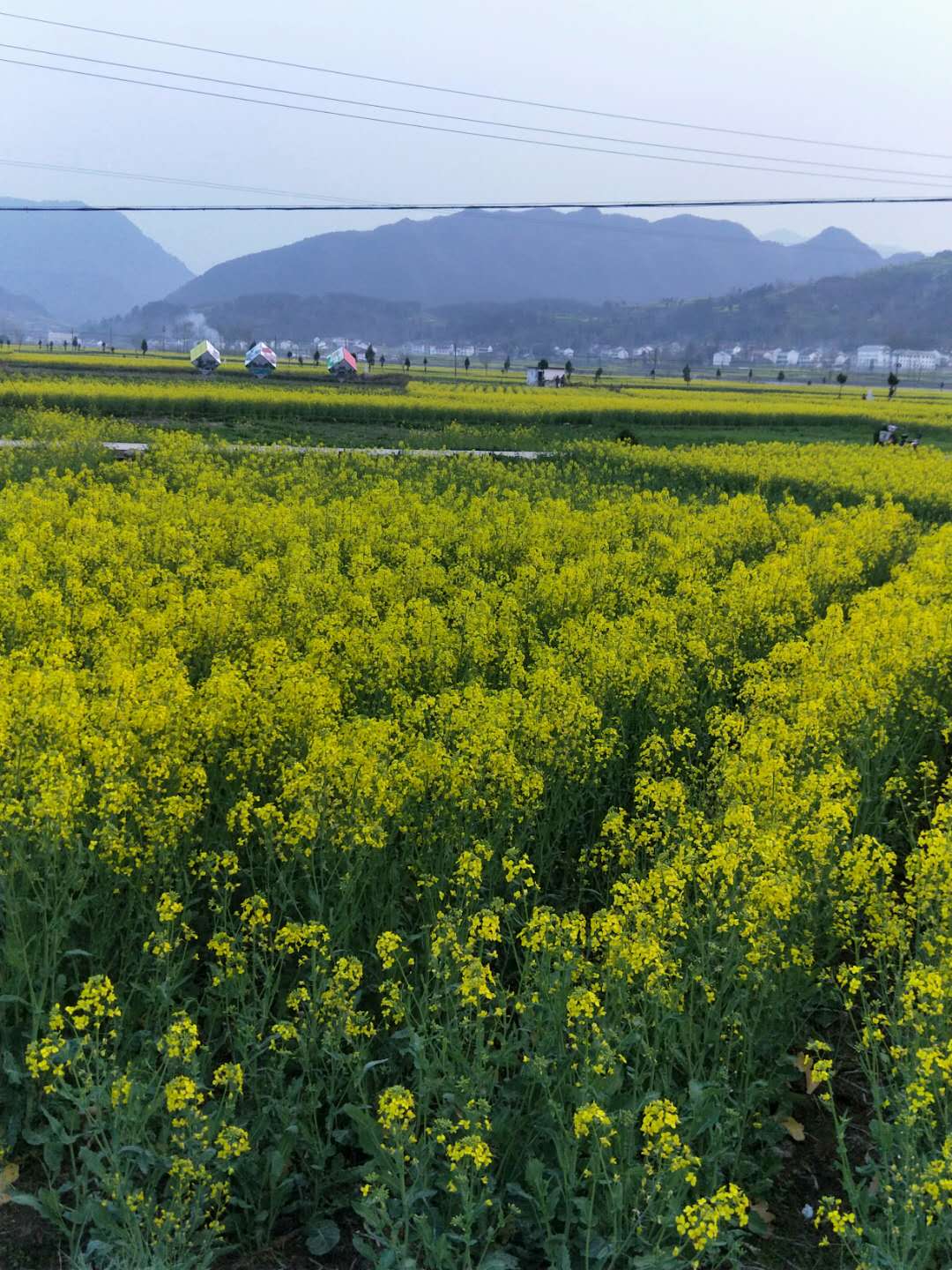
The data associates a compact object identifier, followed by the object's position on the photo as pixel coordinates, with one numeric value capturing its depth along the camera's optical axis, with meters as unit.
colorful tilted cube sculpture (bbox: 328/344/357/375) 62.53
